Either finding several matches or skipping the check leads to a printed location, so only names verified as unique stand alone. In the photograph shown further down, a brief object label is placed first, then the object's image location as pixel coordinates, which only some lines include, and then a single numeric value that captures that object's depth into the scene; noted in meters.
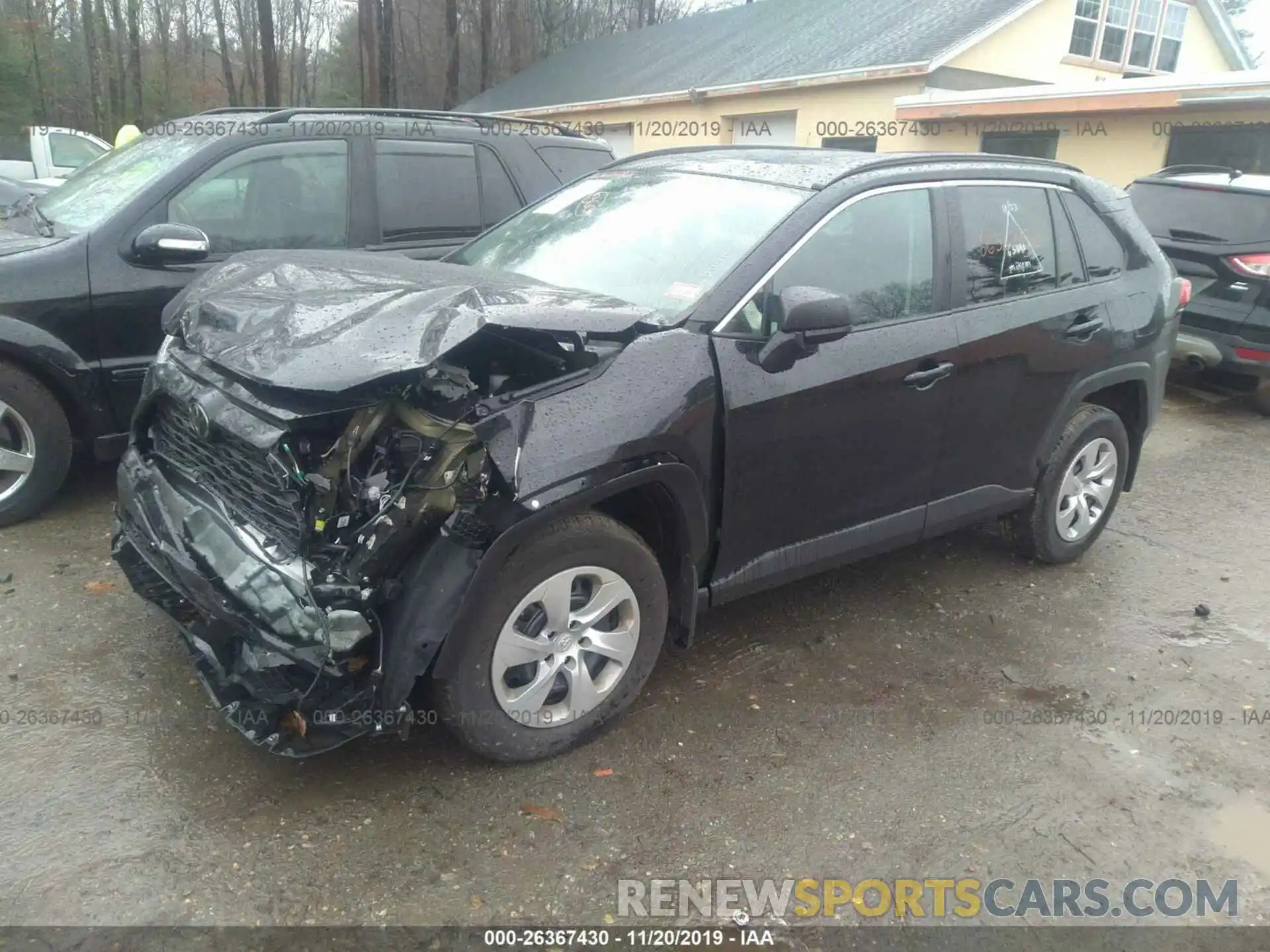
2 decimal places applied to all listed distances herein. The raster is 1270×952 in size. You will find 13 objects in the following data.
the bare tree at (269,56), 18.98
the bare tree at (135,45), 32.84
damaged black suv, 2.61
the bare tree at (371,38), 23.48
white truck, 16.55
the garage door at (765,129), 18.34
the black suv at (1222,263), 7.34
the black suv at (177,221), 4.30
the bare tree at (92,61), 33.56
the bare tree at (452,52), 24.42
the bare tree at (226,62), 38.06
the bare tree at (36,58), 30.58
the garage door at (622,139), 23.06
